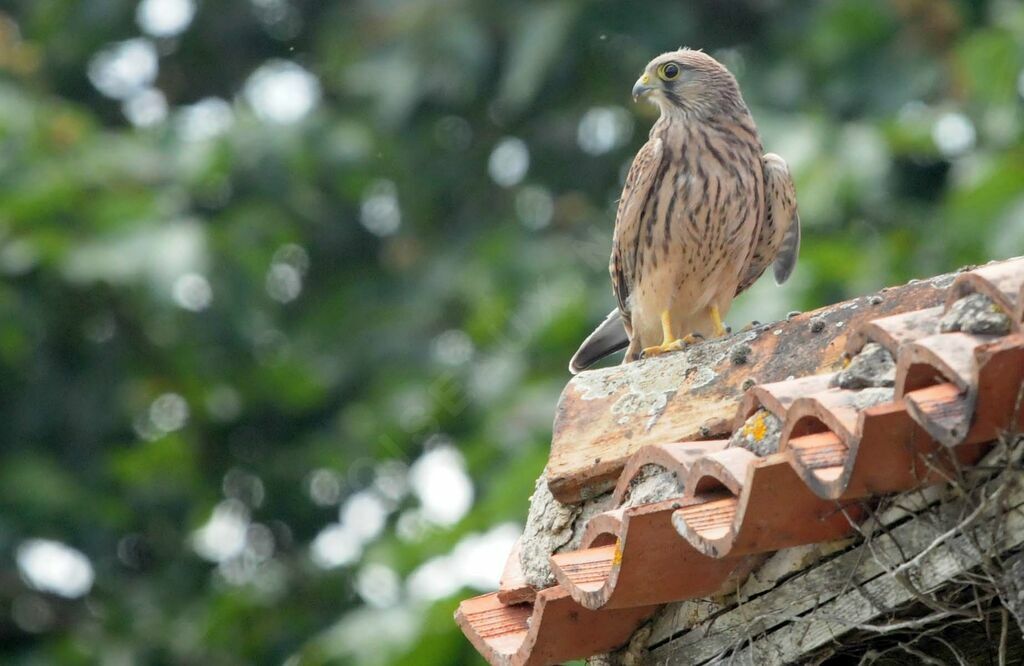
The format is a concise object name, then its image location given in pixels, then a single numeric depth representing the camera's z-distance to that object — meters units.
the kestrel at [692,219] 10.31
